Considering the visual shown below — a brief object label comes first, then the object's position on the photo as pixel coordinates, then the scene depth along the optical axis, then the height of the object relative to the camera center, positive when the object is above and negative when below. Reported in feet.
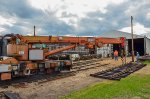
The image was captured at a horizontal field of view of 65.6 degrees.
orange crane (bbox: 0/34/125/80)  21.83 -1.06
